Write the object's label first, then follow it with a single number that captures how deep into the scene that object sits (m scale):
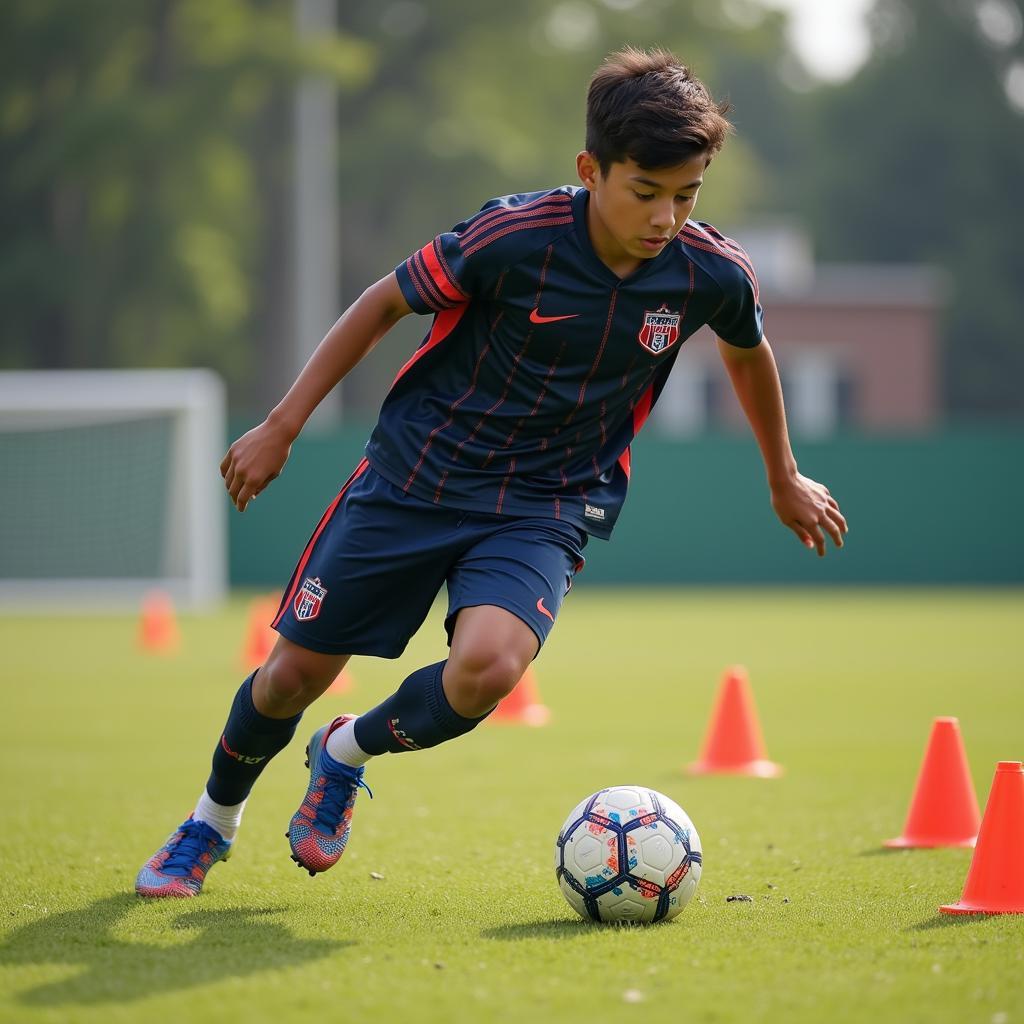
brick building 39.09
